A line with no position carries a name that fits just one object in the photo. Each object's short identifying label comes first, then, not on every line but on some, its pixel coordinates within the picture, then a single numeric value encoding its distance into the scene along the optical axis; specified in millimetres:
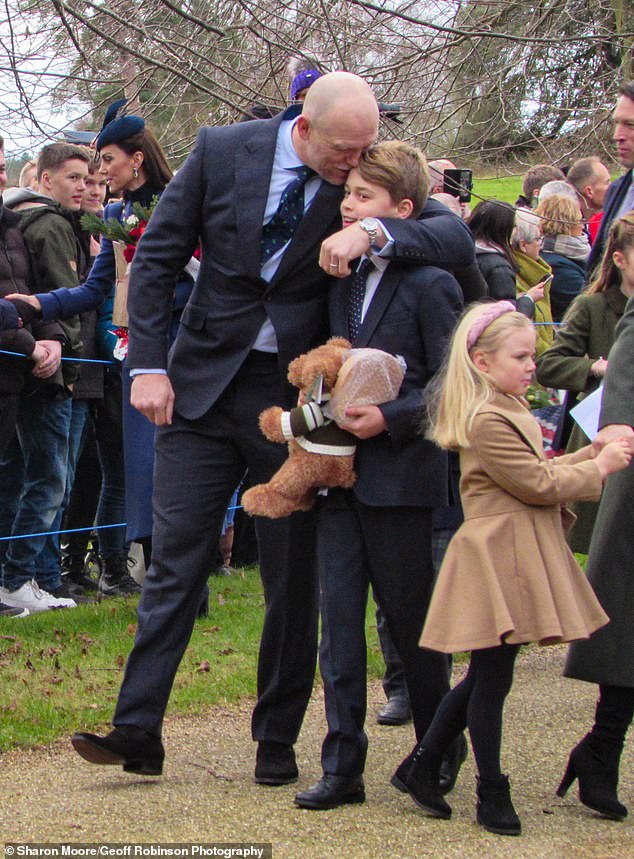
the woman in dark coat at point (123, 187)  12297
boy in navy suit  8320
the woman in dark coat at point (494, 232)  12656
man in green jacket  14531
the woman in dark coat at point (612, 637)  8336
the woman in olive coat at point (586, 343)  10875
